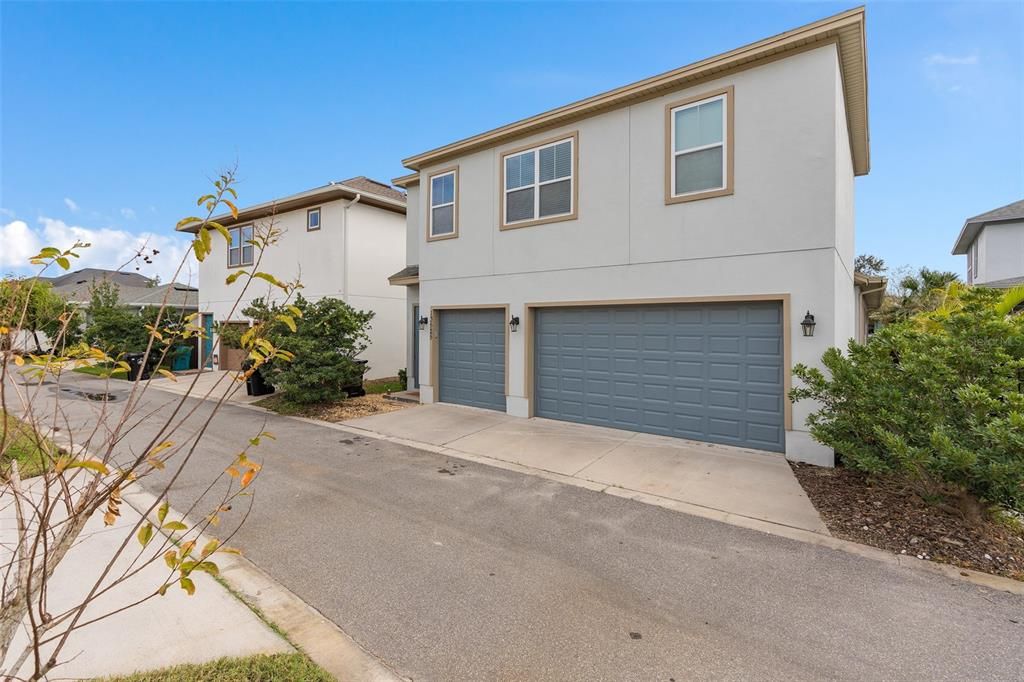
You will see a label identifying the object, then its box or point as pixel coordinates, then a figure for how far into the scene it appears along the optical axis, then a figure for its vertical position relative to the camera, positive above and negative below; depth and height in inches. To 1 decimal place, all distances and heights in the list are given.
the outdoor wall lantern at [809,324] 274.7 +7.7
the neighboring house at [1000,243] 764.6 +159.1
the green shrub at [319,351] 408.2 -13.2
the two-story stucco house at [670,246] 282.7 +65.9
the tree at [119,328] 667.4 +11.1
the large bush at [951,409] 163.2 -27.9
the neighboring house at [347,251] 584.4 +114.5
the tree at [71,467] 64.1 -19.3
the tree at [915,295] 815.8 +79.3
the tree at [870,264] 1768.0 +278.5
